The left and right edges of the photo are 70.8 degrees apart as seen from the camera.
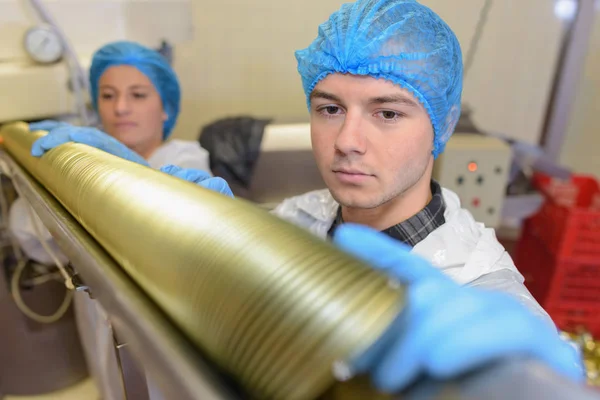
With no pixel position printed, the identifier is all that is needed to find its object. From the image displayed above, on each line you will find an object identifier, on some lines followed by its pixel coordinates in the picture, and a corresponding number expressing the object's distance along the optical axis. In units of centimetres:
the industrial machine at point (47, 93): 118
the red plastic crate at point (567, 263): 171
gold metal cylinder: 28
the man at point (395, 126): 75
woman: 142
